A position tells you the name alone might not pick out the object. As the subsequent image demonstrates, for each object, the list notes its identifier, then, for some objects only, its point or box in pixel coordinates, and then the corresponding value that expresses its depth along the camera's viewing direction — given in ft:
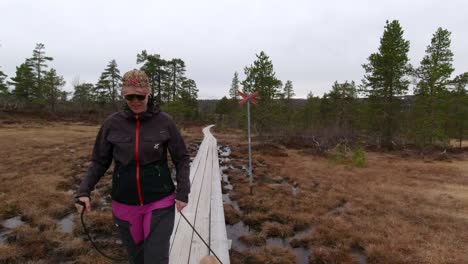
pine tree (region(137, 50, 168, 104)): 146.51
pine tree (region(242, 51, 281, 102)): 82.07
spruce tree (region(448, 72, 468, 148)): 94.17
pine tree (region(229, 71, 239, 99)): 224.53
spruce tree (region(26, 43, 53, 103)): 142.26
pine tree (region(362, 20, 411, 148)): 69.46
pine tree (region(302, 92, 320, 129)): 136.03
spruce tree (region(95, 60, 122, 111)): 160.76
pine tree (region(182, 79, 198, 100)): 181.66
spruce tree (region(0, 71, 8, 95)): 137.58
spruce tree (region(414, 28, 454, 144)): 65.36
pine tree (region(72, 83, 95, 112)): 188.75
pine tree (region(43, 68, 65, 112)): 138.69
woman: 7.23
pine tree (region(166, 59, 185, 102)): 170.90
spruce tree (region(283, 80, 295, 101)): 198.49
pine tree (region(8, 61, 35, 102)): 140.87
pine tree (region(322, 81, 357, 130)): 124.64
